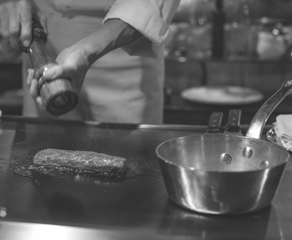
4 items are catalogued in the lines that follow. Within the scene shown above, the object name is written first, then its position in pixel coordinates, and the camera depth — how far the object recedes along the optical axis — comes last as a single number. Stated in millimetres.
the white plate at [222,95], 2273
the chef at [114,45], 1303
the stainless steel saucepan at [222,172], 763
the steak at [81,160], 986
